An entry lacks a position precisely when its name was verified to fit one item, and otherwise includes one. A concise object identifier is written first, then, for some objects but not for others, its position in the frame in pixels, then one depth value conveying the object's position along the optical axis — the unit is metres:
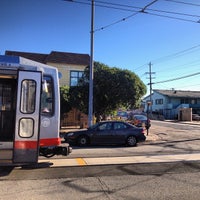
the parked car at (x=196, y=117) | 58.99
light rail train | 8.17
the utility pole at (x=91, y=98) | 19.77
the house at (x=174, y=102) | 70.88
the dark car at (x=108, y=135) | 16.41
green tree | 23.05
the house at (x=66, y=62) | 33.16
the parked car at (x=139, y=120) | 27.82
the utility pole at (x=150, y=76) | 66.44
